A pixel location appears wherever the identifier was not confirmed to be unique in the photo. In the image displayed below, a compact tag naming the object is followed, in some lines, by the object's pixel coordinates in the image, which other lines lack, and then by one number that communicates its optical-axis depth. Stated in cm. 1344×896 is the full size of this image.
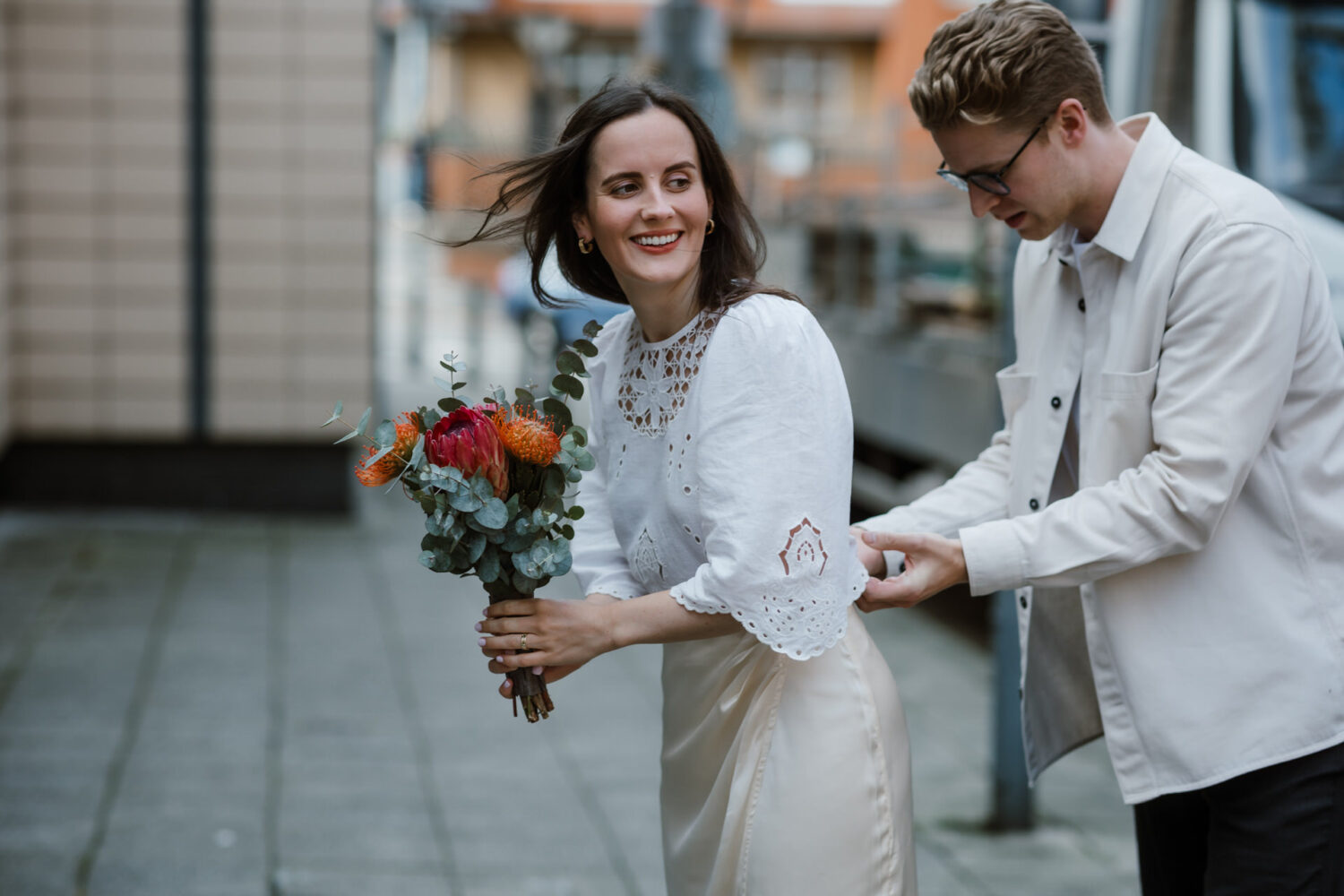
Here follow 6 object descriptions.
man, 215
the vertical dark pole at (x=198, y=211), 879
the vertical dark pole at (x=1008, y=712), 454
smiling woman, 208
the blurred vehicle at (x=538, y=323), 1439
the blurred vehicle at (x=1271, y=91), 504
